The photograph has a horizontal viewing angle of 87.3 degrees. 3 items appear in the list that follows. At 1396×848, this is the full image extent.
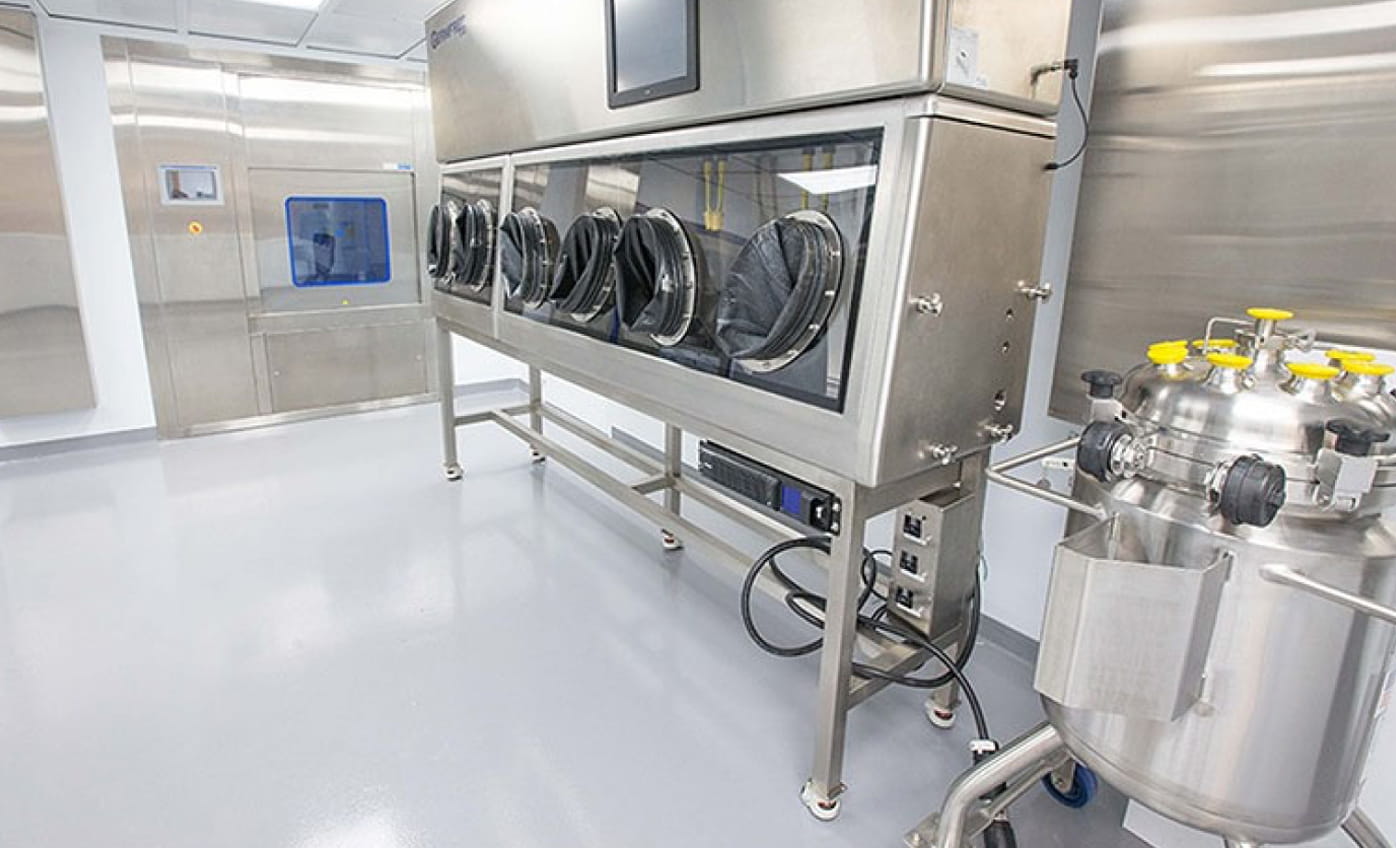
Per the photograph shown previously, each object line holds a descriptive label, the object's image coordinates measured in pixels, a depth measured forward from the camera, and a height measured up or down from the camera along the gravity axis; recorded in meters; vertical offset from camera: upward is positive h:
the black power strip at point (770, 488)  1.70 -0.58
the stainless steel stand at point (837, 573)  1.60 -0.92
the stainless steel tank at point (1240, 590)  0.97 -0.44
